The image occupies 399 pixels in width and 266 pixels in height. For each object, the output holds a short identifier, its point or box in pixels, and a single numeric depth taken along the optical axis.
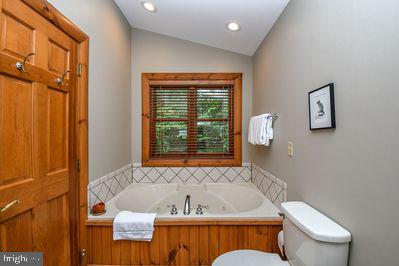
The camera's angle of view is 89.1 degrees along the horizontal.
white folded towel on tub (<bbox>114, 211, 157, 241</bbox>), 1.62
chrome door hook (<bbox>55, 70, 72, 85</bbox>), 1.39
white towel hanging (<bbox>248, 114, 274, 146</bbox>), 2.07
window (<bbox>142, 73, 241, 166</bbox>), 2.84
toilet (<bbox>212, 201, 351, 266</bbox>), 1.00
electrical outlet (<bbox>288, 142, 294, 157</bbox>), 1.66
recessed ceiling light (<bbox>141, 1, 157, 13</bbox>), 2.13
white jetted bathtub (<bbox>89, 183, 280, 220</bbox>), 2.45
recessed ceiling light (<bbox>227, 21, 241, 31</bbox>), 2.16
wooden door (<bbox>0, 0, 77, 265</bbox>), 1.05
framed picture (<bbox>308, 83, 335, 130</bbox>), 1.15
